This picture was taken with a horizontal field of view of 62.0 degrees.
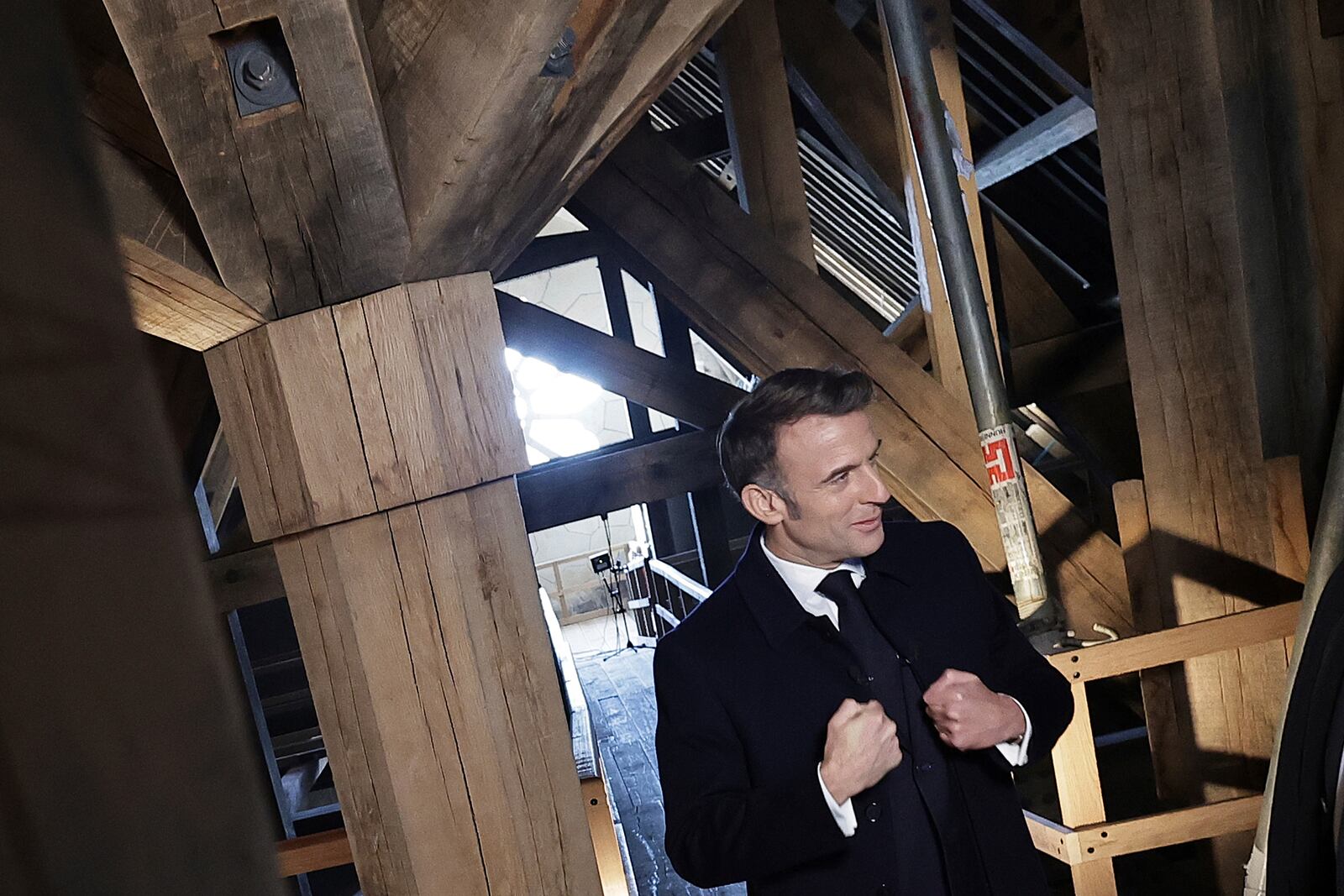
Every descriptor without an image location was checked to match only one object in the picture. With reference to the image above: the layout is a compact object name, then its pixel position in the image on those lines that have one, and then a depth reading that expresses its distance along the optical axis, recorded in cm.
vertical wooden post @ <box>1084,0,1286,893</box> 268
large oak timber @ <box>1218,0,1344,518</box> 282
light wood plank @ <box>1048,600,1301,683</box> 255
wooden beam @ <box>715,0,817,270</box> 380
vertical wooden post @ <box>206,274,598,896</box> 146
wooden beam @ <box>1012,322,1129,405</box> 461
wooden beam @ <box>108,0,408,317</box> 113
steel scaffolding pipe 294
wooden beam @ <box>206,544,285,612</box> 421
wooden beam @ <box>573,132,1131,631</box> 323
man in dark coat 174
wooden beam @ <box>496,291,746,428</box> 417
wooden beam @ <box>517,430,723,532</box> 439
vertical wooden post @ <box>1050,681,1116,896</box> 260
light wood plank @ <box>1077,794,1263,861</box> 260
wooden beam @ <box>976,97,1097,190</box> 390
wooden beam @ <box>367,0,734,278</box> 113
